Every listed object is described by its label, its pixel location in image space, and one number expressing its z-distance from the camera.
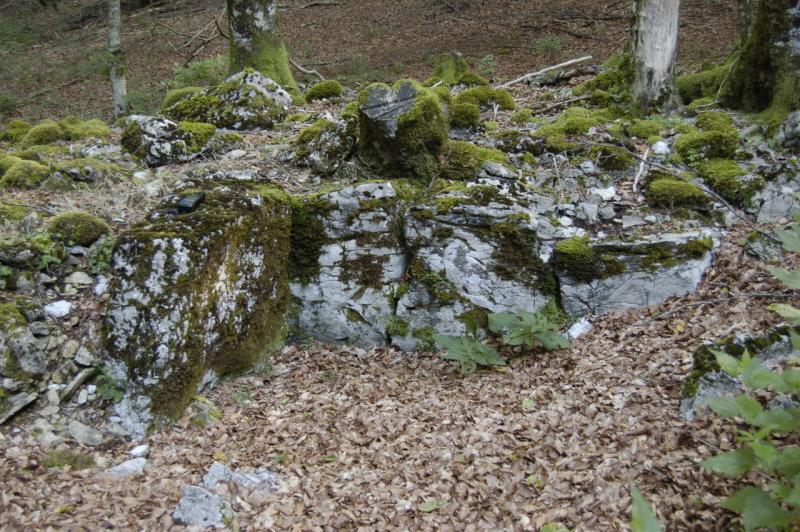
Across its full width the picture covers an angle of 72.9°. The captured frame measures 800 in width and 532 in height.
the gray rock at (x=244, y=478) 3.87
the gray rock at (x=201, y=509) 3.48
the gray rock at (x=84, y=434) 4.14
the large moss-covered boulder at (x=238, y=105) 8.27
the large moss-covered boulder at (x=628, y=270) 5.39
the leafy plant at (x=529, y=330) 5.12
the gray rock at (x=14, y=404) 4.07
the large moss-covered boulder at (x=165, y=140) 7.14
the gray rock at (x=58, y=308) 4.77
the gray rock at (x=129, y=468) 3.88
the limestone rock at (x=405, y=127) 6.32
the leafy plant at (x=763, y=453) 2.33
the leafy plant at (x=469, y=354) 5.18
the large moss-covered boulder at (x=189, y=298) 4.44
